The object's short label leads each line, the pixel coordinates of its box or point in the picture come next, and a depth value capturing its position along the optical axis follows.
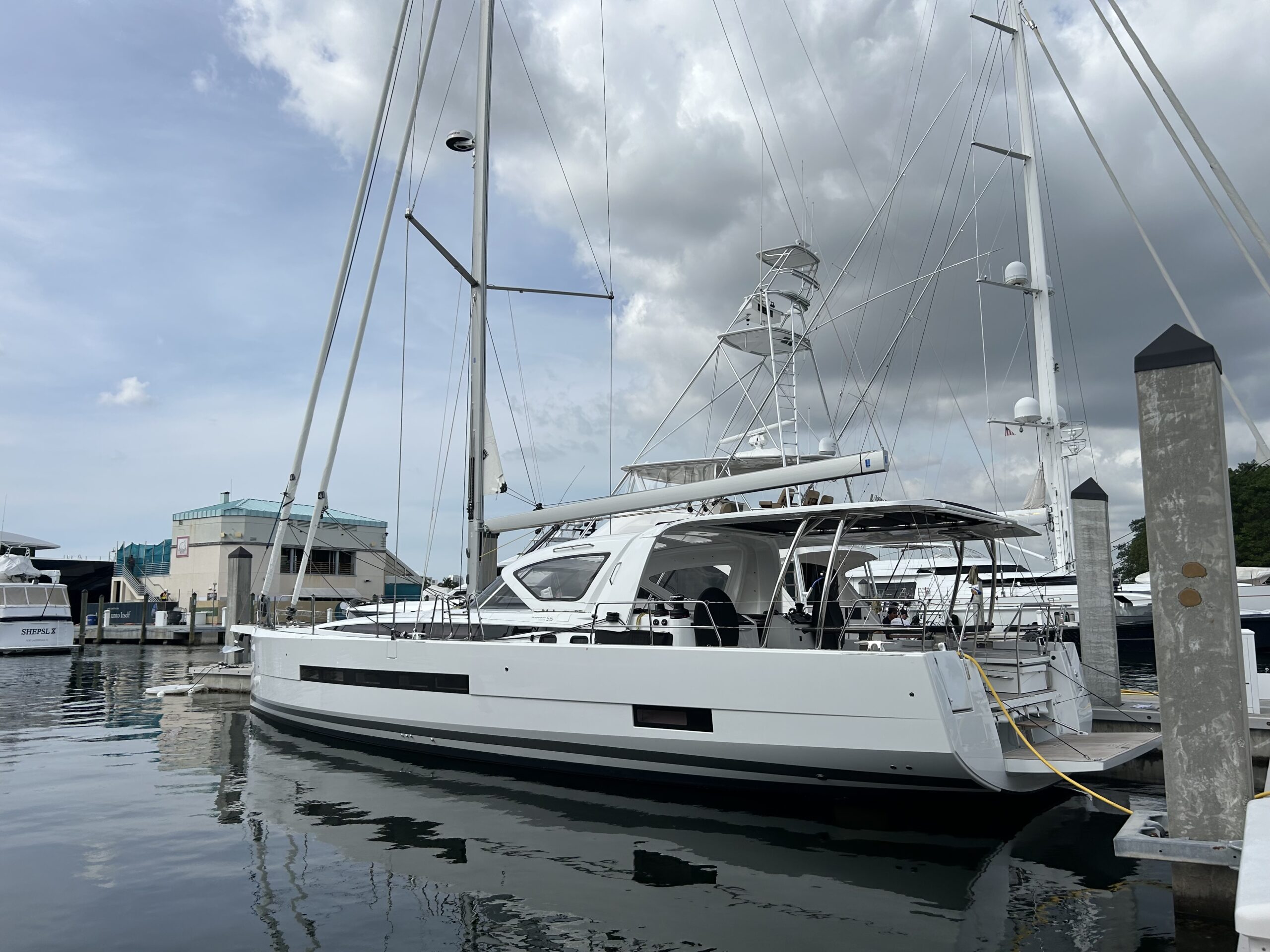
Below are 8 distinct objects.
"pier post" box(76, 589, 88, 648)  33.72
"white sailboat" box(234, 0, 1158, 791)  6.57
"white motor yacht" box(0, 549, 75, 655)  29.31
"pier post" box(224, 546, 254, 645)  17.83
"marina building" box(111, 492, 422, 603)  41.38
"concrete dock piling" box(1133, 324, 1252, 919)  4.49
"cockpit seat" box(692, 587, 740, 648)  7.79
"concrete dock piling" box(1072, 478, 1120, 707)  9.52
